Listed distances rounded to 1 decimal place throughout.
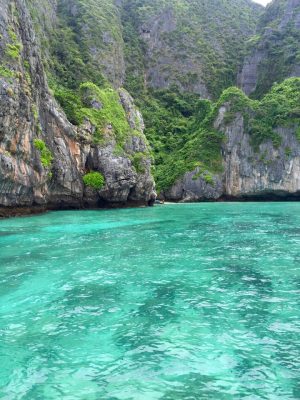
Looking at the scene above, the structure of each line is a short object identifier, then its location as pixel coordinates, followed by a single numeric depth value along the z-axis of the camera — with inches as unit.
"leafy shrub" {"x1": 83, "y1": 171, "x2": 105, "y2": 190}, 1675.9
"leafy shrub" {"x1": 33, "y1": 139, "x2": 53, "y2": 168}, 1410.7
